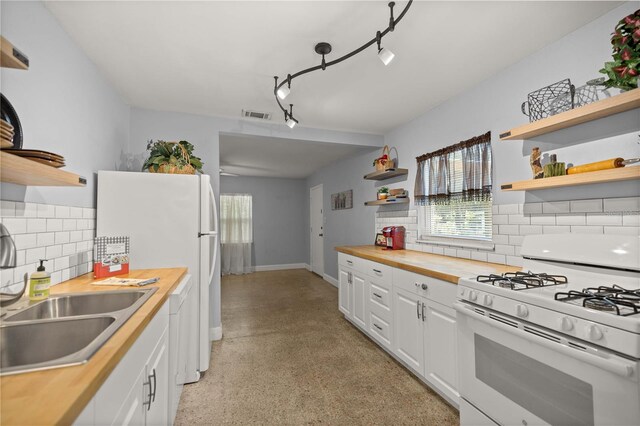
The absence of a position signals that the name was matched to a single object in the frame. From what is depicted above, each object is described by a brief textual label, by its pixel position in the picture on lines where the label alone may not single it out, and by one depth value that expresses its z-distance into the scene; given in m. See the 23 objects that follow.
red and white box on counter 1.93
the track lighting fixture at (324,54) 1.60
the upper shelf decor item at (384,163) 3.69
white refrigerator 2.23
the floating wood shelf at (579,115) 1.49
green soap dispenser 1.36
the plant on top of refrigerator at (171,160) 2.46
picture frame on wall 5.03
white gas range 1.08
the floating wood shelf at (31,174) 1.01
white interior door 6.43
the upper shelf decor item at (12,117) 1.29
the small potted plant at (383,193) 3.67
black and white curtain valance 2.51
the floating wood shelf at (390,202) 3.47
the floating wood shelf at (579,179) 1.48
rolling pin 1.53
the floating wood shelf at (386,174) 3.52
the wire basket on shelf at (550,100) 1.88
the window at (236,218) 6.86
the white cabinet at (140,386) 0.82
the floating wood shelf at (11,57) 0.89
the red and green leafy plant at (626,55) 1.43
